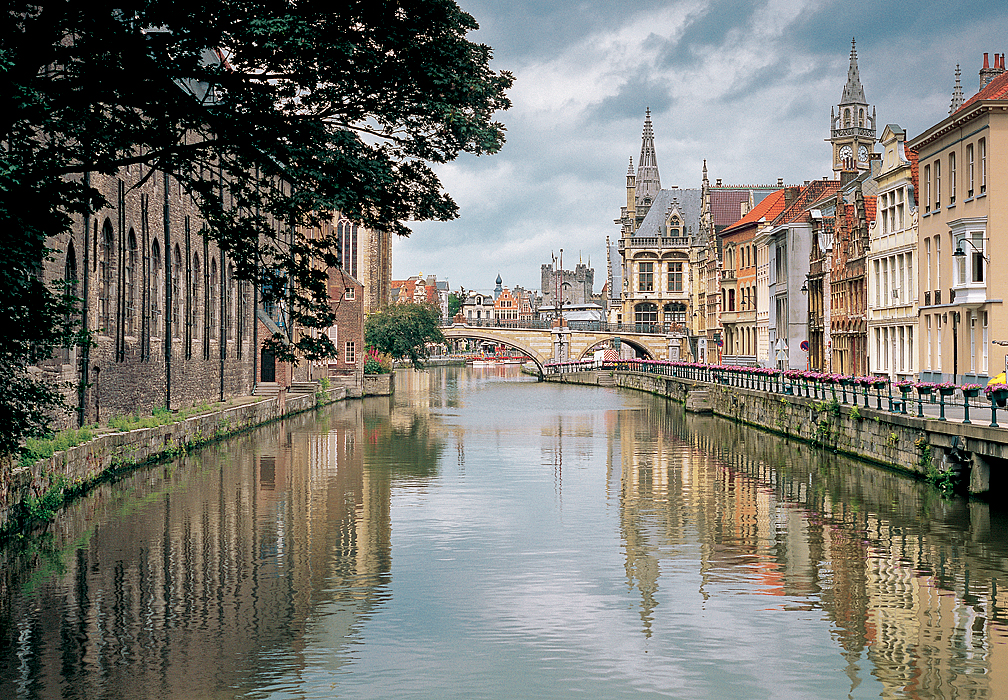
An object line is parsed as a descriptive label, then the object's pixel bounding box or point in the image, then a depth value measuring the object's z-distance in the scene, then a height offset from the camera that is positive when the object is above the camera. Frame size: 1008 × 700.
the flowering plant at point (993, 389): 25.69 -0.56
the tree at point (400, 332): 112.44 +3.77
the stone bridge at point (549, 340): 124.12 +3.12
